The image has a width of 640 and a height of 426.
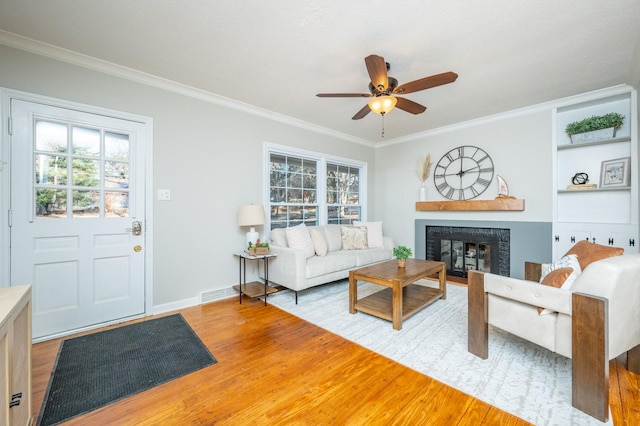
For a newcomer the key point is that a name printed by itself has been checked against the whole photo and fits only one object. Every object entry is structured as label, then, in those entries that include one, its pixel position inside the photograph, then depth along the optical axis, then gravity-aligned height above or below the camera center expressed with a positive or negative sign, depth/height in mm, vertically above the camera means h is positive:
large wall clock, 4203 +675
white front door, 2305 -32
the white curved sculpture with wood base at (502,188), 3969 +378
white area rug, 1545 -1118
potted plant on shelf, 3205 +1088
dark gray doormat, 1597 -1148
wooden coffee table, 2534 -930
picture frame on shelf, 3191 +504
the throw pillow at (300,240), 3562 -379
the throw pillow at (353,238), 4282 -421
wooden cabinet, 951 -606
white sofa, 3250 -598
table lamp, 3367 -75
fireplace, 4043 -596
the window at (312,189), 4152 +414
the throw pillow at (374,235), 4479 -388
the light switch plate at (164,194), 2978 +203
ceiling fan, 2084 +1116
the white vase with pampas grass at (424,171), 4777 +764
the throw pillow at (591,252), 1828 -291
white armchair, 1415 -646
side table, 3182 -971
